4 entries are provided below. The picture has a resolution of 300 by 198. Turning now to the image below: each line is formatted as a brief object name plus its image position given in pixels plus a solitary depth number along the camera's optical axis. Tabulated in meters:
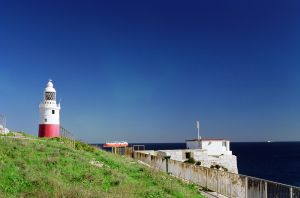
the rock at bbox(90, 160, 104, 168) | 14.89
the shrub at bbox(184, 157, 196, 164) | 32.38
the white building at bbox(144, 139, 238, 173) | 33.16
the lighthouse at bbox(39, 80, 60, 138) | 28.34
